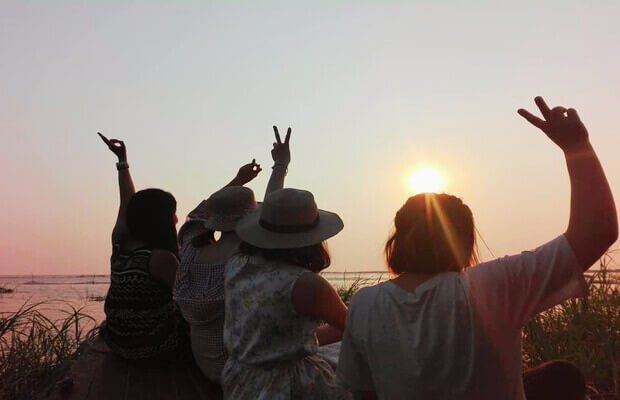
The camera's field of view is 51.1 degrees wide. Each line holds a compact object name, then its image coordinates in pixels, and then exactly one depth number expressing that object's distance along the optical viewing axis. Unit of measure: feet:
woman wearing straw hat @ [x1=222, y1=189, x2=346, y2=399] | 8.81
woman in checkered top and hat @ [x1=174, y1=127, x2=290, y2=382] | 11.52
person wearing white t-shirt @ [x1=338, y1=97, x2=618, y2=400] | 5.70
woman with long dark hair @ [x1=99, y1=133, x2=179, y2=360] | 13.23
